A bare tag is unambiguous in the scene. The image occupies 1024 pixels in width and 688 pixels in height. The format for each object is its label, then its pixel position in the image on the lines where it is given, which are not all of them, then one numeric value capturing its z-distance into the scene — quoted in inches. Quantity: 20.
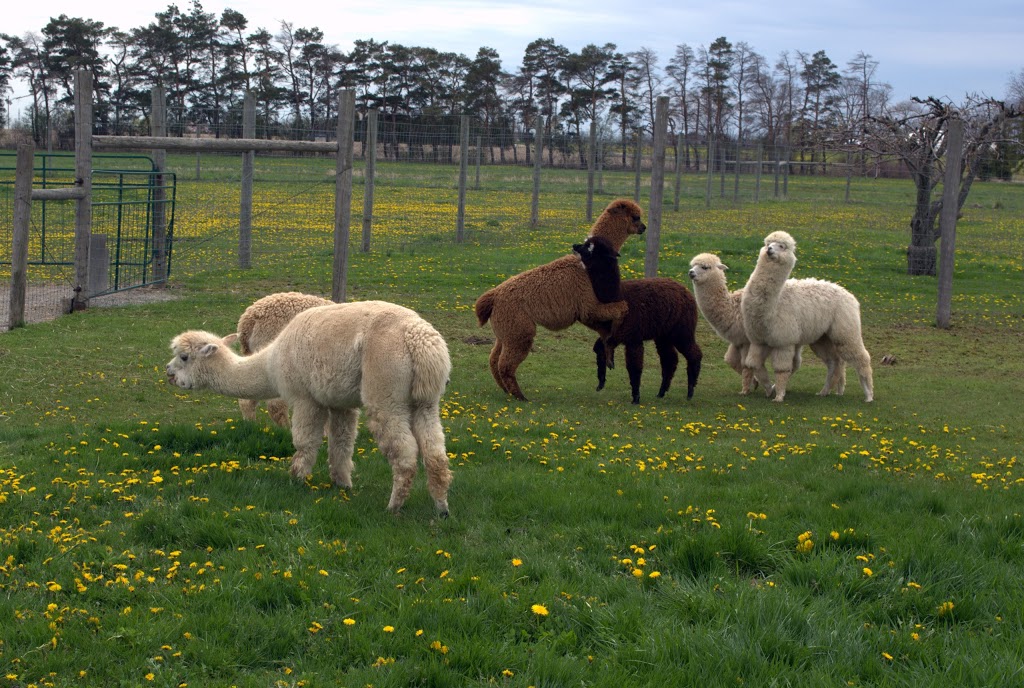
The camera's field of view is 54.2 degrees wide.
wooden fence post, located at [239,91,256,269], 669.3
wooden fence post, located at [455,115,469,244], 815.7
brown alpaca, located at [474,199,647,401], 394.6
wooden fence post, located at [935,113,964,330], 594.5
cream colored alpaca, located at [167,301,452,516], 226.8
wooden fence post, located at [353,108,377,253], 770.8
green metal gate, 574.2
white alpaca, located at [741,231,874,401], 412.8
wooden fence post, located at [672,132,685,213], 1233.6
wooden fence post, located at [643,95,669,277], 563.5
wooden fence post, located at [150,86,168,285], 623.5
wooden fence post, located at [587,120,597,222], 918.9
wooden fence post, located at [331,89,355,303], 431.8
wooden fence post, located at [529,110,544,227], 881.2
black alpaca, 405.1
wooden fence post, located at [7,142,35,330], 464.1
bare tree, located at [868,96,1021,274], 700.7
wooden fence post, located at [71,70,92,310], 519.2
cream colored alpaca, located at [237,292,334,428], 304.8
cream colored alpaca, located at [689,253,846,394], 435.2
